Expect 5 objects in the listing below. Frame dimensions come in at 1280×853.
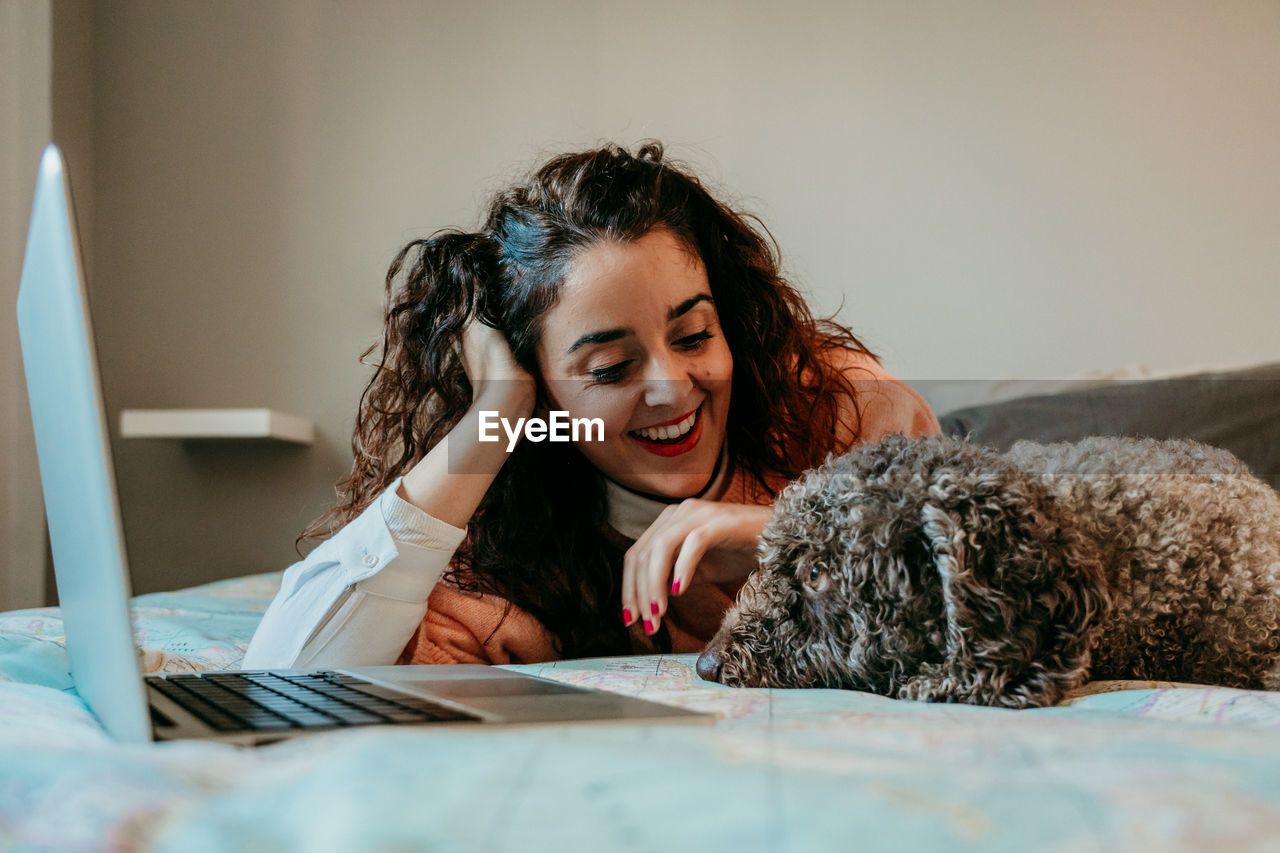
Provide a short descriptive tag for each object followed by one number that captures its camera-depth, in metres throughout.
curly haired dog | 0.73
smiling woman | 1.11
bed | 0.33
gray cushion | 1.52
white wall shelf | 2.21
